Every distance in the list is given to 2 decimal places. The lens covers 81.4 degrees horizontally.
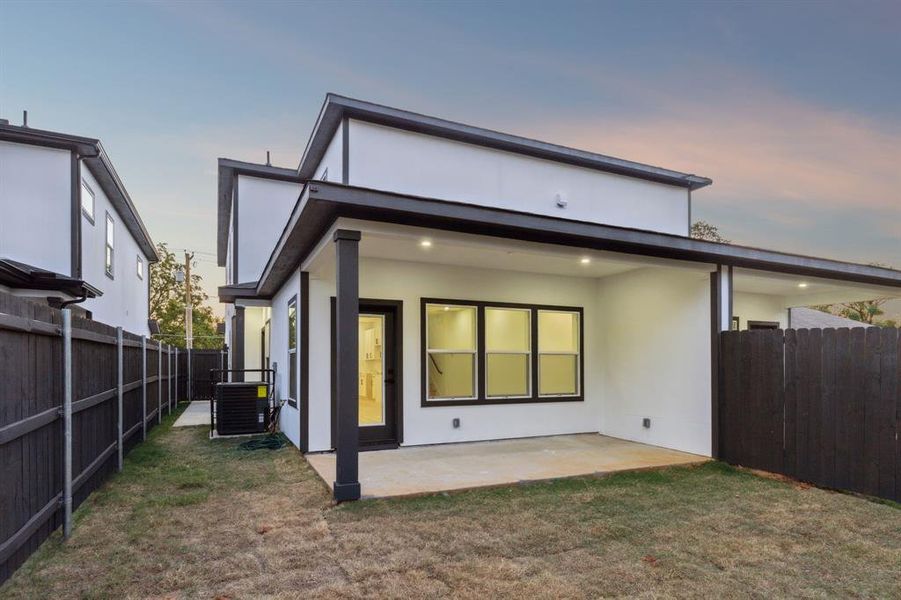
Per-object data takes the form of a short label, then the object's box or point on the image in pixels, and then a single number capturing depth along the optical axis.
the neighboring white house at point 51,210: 8.80
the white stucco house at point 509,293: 6.73
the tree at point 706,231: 26.91
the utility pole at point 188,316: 23.68
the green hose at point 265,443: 7.84
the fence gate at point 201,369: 16.75
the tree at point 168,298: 30.48
